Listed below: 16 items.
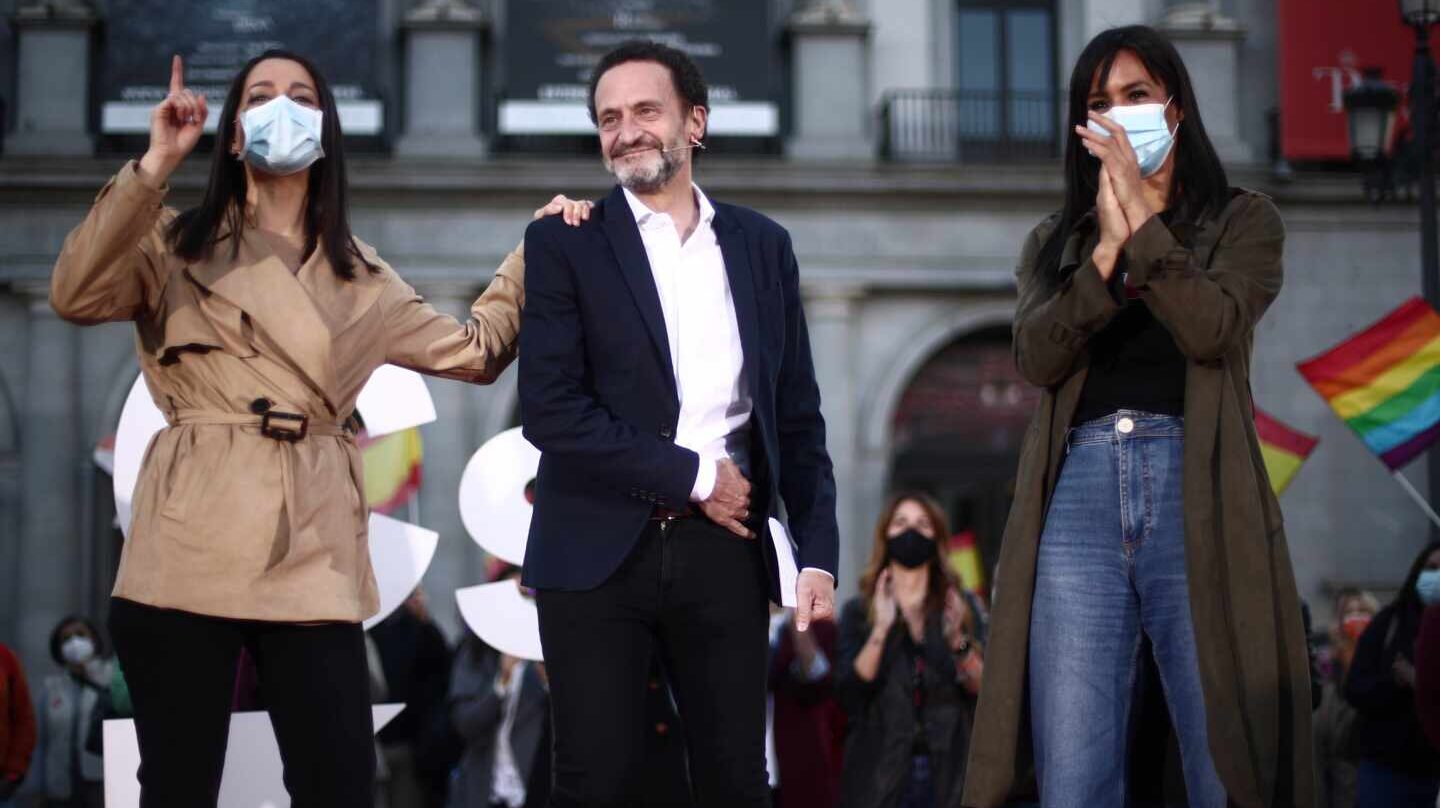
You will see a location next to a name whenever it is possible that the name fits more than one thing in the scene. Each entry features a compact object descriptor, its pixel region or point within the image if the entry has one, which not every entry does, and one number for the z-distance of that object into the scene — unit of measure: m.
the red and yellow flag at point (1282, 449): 13.09
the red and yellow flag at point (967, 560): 13.25
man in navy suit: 3.99
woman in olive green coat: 3.96
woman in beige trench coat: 3.99
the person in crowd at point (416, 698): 11.56
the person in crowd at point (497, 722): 9.76
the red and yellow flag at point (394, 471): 9.82
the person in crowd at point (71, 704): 12.34
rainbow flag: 11.63
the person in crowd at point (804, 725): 9.29
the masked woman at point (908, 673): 7.66
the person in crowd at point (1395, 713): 8.17
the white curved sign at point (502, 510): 6.88
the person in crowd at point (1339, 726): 9.62
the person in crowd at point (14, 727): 10.01
